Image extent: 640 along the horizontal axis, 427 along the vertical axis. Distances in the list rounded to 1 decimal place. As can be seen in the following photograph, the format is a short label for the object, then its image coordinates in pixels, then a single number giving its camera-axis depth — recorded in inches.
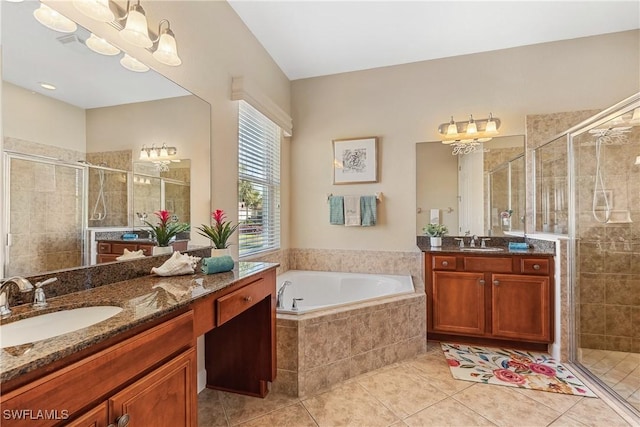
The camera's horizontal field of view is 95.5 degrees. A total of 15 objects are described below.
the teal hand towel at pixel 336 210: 127.5
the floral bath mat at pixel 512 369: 78.0
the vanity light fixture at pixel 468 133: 115.0
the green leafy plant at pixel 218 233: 72.4
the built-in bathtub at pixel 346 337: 75.3
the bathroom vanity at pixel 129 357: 24.7
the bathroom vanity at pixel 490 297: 95.2
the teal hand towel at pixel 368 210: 124.3
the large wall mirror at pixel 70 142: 39.8
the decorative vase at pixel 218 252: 71.1
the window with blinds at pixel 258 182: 100.3
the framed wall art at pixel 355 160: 126.1
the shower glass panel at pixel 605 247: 88.5
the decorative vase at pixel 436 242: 115.8
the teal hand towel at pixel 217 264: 62.2
